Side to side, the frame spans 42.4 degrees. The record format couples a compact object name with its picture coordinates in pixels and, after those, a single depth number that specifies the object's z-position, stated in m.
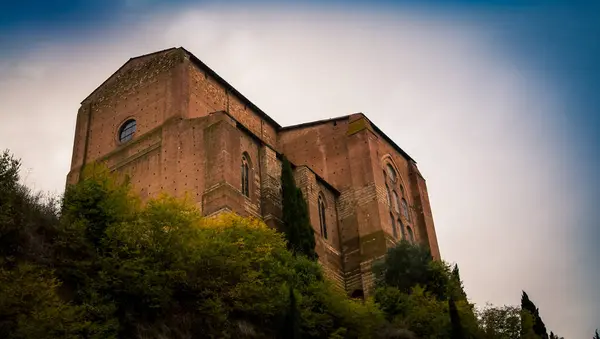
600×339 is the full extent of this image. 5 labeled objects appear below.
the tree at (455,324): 26.22
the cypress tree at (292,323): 23.42
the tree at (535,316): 34.57
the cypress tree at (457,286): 33.56
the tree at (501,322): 31.05
